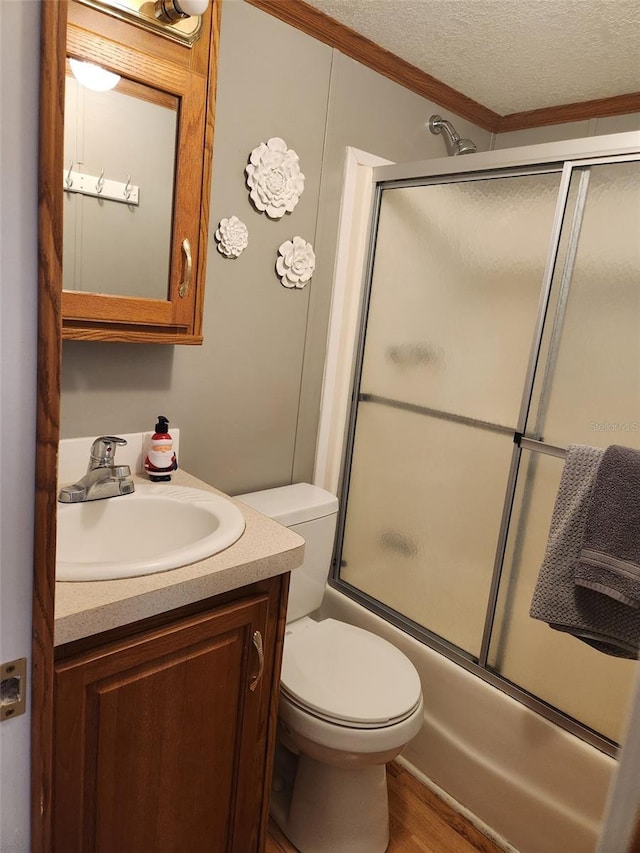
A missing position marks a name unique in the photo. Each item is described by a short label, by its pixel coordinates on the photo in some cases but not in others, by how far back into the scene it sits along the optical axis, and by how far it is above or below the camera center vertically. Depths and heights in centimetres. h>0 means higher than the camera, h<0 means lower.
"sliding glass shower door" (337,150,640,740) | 147 -14
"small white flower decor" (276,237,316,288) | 175 +17
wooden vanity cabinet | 98 -78
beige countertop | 92 -48
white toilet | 140 -92
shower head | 202 +69
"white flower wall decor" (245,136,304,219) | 161 +39
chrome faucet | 134 -40
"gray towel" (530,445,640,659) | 123 -52
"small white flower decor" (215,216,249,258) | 159 +21
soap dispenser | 152 -38
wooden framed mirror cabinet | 125 +27
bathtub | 150 -115
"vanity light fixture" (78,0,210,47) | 117 +60
